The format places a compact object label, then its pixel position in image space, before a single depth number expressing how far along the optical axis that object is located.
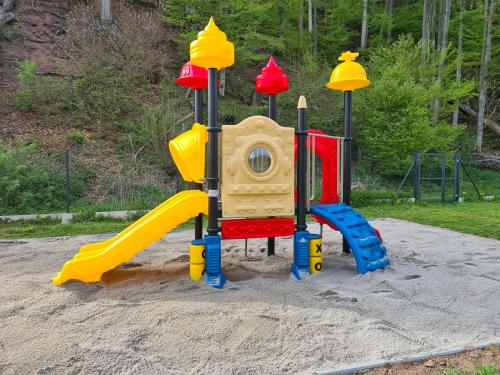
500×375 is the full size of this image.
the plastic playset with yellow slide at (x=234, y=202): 3.80
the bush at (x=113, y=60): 13.15
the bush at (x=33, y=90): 12.36
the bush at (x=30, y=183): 8.50
